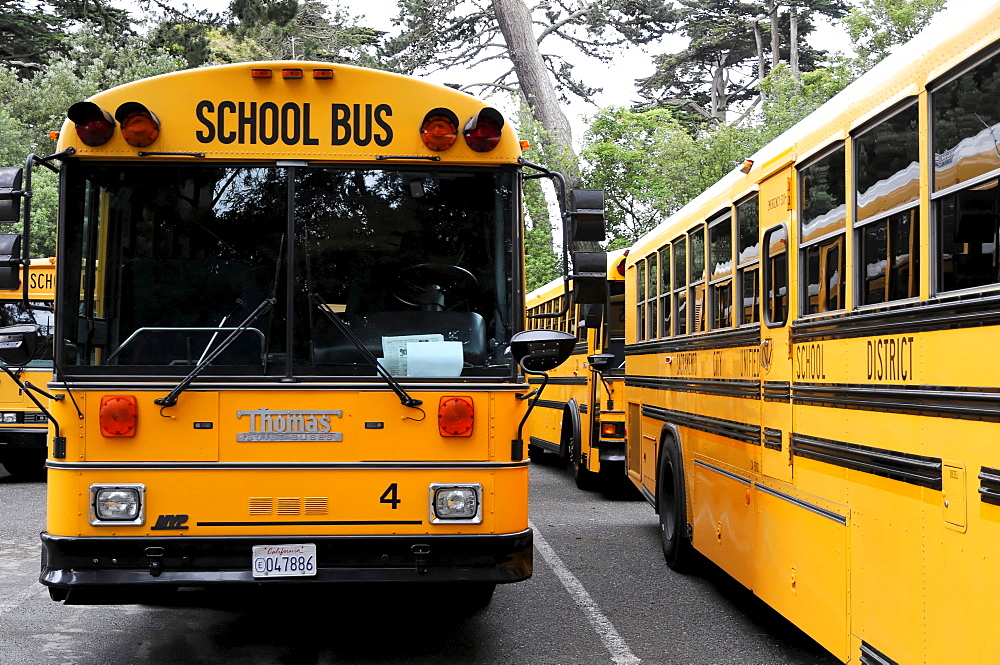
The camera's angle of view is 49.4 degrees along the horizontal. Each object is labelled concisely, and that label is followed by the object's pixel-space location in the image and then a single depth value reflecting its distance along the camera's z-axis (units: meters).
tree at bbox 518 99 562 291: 27.83
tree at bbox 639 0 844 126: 36.81
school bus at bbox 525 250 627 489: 11.86
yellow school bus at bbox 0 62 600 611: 4.81
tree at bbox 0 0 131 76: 32.50
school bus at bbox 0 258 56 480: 12.52
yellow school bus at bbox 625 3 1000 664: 3.24
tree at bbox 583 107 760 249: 24.27
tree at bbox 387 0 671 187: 29.98
